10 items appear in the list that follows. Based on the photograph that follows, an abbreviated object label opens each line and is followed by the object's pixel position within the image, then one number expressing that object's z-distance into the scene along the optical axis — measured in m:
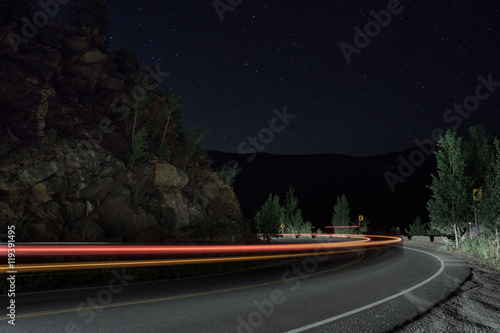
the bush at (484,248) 18.12
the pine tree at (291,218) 76.44
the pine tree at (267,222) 41.72
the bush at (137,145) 29.33
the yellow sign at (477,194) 25.72
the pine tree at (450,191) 31.48
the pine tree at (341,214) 72.50
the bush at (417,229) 66.00
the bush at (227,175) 44.09
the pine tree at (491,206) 23.39
